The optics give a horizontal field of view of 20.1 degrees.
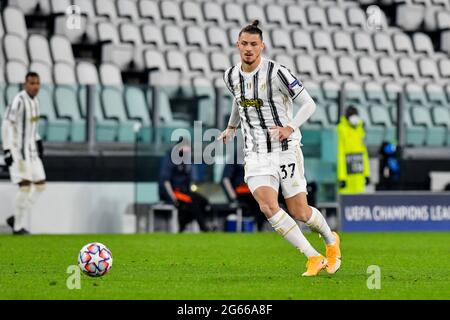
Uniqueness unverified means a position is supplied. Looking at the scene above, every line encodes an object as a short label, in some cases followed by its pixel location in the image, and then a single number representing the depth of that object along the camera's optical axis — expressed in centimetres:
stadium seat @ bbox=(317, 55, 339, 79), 2559
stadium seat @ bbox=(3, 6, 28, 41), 2172
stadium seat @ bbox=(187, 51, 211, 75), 2366
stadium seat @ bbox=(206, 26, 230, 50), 2478
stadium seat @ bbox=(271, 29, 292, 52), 2550
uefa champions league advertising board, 1966
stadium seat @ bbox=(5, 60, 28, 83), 2058
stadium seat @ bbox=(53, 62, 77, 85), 2133
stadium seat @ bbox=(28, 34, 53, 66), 2141
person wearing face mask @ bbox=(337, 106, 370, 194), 1989
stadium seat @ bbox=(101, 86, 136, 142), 1989
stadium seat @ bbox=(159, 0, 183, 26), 2492
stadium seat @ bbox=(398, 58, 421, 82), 2691
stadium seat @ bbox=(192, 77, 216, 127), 2025
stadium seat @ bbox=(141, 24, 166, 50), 2389
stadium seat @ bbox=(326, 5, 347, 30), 2728
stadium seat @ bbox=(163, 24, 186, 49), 2422
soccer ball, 984
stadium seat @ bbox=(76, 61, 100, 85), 2167
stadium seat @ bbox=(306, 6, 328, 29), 2702
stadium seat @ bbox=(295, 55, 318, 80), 2505
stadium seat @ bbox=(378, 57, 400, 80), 2659
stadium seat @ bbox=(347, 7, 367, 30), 2758
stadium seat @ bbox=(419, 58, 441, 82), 2708
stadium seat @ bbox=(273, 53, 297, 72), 2440
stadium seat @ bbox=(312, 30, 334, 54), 2638
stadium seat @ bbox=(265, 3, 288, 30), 2634
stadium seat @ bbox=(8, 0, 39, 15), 2286
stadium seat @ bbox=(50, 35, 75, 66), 2185
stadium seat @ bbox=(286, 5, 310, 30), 2668
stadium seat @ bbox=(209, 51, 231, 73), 2394
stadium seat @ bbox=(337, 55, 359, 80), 2597
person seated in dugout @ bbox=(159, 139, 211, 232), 1939
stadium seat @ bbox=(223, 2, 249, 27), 2566
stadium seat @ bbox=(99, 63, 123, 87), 2209
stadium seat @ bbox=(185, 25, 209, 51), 2450
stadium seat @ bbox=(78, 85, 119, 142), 1955
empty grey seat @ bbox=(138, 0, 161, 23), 2458
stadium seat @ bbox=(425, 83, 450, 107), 2227
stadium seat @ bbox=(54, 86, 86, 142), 1939
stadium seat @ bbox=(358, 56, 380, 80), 2630
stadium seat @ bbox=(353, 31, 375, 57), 2711
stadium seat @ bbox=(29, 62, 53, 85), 2097
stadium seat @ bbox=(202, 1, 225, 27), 2541
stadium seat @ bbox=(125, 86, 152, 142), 2008
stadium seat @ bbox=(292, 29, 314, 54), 2602
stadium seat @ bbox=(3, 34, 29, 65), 2100
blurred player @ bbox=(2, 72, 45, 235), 1769
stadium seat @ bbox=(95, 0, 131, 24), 2383
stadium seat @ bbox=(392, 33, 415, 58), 2761
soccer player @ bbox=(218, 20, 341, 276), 1037
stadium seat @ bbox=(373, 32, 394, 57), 2741
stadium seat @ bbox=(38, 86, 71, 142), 1931
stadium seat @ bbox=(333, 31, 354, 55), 2672
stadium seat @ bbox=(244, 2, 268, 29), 2605
